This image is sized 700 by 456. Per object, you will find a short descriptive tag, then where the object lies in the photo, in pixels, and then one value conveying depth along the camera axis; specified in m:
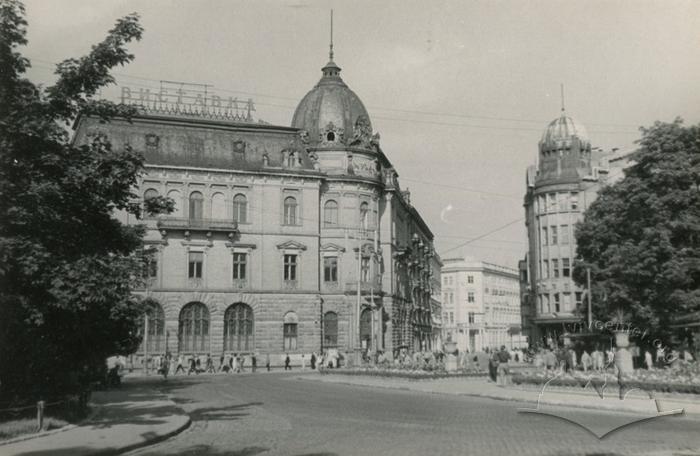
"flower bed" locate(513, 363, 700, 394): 23.53
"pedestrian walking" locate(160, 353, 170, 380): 43.38
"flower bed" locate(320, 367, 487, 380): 35.63
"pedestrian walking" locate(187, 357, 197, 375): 52.53
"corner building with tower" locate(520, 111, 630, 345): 68.06
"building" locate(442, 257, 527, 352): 137.00
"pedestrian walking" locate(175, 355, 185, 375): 52.12
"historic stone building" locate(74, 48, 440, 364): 57.75
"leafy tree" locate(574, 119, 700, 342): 38.72
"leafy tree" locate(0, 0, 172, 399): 16.77
